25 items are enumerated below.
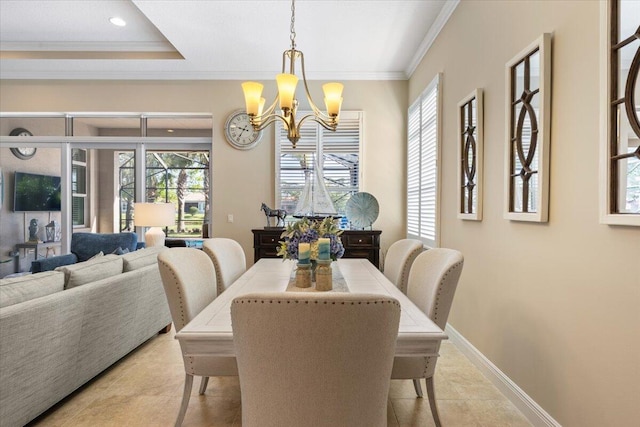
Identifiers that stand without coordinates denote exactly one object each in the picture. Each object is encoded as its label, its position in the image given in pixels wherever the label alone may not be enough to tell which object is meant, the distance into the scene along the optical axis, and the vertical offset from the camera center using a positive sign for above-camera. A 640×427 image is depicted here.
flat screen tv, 5.19 +0.20
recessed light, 3.79 +1.87
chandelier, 2.32 +0.69
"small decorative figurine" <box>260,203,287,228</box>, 4.45 +0.00
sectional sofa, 1.76 -0.62
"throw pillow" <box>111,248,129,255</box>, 3.61 -0.36
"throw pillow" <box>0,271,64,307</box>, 1.81 -0.37
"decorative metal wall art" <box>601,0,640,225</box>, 1.36 +0.35
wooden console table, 4.47 -0.35
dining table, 1.36 -0.41
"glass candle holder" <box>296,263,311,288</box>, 1.98 -0.32
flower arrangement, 2.05 -0.12
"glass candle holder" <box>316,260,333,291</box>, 1.90 -0.30
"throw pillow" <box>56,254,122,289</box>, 2.24 -0.35
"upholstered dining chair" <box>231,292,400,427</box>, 1.03 -0.39
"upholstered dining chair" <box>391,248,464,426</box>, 1.77 -0.42
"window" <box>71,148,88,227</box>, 5.24 +0.34
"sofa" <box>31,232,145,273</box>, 4.50 -0.36
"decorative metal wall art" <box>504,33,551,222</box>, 1.92 +0.43
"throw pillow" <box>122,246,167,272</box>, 2.83 -0.35
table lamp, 4.38 -0.06
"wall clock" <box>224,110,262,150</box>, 5.01 +1.01
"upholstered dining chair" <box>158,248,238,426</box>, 1.79 -0.43
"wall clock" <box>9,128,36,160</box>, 5.22 +0.79
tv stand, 5.15 -0.46
